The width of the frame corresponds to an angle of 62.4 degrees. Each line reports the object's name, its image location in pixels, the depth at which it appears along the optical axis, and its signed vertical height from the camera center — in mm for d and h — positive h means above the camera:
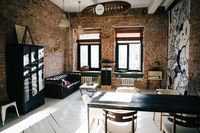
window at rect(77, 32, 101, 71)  7935 +611
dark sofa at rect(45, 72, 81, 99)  5641 -886
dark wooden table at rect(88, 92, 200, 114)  2346 -635
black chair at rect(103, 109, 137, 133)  2221 -900
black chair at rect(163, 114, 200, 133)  2102 -799
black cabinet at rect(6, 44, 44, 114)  4160 -323
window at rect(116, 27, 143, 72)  7535 +640
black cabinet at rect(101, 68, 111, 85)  7262 -586
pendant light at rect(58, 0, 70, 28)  4893 +1215
